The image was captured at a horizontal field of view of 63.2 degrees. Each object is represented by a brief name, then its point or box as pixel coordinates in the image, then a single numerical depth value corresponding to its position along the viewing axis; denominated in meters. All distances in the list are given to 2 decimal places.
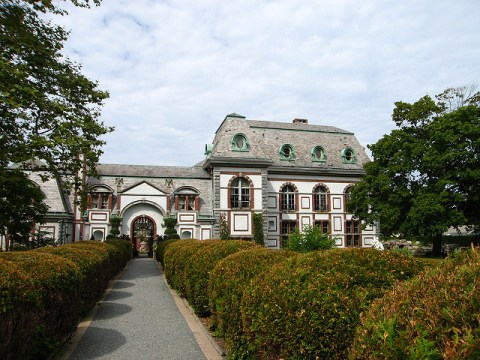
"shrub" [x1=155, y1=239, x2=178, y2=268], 21.58
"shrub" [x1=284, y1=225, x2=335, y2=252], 16.48
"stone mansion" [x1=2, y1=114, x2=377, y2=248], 29.83
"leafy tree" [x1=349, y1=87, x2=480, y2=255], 24.50
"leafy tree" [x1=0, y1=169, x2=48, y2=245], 13.93
